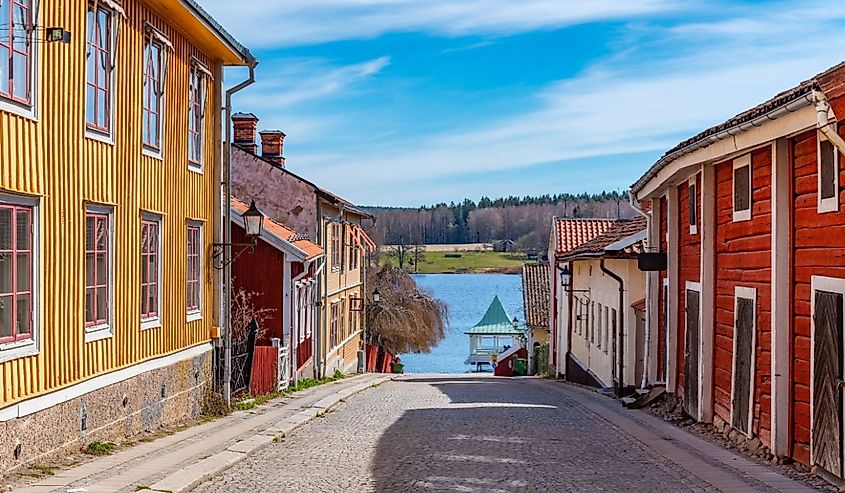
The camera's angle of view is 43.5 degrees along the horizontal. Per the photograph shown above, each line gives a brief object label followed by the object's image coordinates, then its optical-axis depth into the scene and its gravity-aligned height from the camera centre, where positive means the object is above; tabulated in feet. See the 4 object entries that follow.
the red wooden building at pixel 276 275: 80.53 -2.09
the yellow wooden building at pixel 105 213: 30.71 +1.34
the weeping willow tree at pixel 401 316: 152.35 -10.04
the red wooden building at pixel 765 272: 31.17 -1.04
